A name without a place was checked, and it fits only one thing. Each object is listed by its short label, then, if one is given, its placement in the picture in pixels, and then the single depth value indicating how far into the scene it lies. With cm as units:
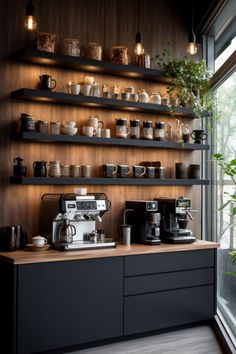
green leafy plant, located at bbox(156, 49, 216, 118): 455
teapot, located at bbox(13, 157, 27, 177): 372
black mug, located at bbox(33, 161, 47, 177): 383
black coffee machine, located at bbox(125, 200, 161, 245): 416
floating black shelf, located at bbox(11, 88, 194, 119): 376
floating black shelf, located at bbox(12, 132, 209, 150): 374
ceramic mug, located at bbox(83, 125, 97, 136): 406
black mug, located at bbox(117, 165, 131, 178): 430
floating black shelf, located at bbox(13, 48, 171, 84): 381
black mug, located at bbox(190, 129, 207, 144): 476
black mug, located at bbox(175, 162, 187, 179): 468
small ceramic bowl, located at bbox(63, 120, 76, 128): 397
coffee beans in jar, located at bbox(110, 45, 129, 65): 430
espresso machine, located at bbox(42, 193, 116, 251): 370
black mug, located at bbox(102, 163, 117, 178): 419
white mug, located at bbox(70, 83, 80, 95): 403
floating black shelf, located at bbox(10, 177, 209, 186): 373
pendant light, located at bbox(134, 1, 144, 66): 412
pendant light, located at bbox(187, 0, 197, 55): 415
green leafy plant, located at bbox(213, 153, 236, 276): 301
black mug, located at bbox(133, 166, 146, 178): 439
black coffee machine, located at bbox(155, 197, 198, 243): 428
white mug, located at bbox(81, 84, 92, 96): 409
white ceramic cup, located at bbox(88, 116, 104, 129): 414
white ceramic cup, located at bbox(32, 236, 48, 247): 359
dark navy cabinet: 332
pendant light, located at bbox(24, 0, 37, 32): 343
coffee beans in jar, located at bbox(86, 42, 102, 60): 414
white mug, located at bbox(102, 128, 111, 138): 421
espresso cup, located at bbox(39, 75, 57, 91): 386
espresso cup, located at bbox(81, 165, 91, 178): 411
